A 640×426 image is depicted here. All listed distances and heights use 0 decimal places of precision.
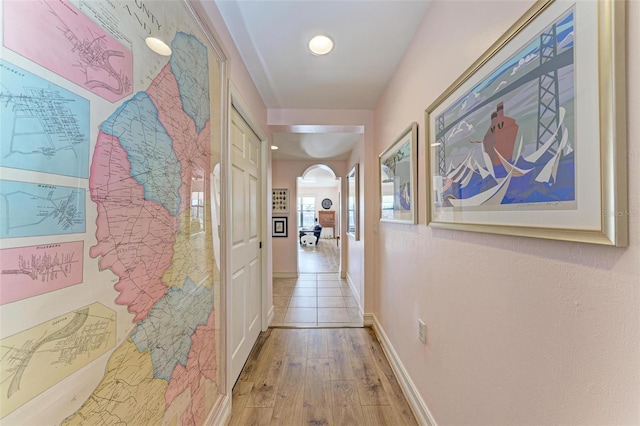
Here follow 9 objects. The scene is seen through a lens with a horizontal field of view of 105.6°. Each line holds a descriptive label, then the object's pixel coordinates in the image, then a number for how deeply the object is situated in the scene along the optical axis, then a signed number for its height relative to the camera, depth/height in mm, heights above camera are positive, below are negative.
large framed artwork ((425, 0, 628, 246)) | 507 +225
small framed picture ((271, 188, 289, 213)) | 4848 +261
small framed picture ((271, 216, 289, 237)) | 4812 -278
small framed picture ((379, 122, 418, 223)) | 1528 +256
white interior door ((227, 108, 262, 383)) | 1774 -241
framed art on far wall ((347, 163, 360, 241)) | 3297 +154
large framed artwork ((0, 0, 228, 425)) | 466 +6
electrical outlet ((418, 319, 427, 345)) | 1381 -696
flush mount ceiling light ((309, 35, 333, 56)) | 1568 +1115
